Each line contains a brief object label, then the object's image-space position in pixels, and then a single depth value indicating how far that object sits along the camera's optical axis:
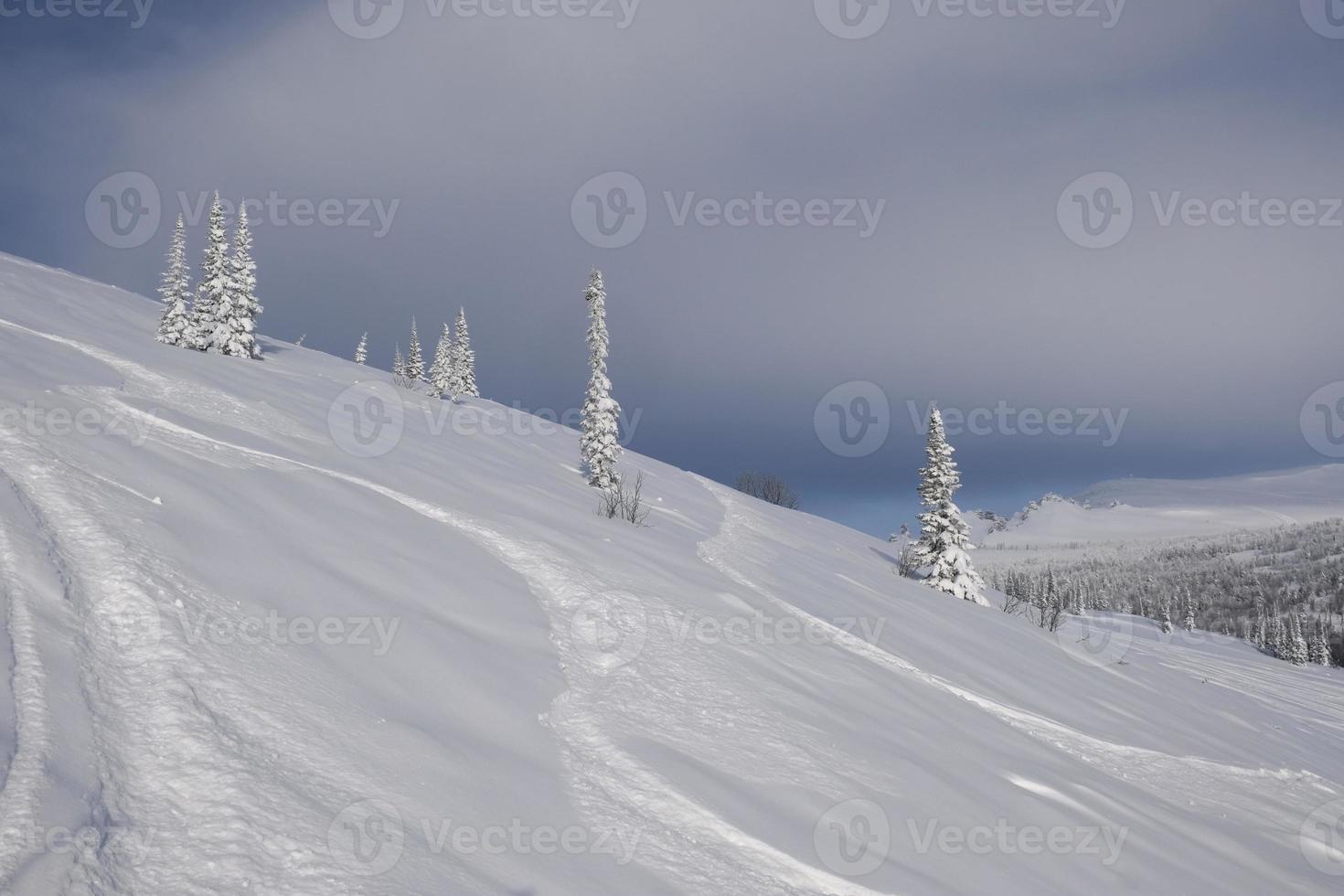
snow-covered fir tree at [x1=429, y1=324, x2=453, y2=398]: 52.56
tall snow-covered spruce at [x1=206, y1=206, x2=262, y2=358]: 29.92
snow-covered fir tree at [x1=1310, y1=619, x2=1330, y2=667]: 94.03
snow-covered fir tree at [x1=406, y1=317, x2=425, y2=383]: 54.84
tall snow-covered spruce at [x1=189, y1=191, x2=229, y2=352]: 29.70
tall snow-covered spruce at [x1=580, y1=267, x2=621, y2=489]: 21.71
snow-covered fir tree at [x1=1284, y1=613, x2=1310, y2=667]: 83.88
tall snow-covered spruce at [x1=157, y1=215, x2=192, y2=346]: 27.60
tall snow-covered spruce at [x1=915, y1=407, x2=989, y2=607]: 27.69
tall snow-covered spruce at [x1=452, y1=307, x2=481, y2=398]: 53.59
